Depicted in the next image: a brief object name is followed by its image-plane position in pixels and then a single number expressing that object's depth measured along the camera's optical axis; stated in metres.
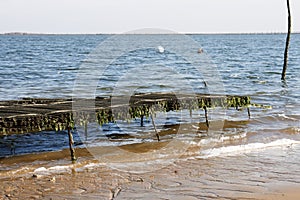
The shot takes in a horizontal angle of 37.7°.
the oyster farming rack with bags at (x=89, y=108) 10.15
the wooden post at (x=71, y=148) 10.61
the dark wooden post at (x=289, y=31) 25.08
